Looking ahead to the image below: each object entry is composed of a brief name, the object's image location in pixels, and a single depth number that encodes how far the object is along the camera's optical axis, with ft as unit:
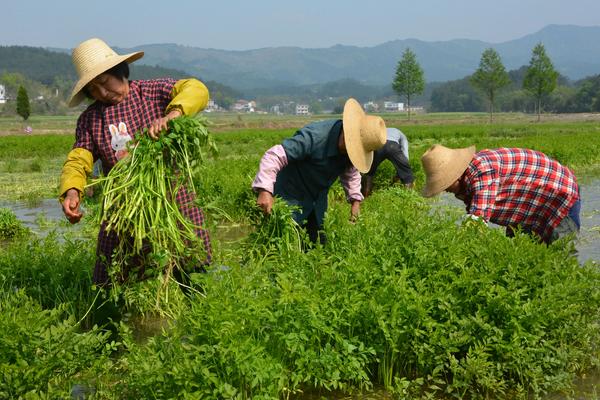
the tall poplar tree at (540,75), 209.36
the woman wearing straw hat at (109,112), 12.64
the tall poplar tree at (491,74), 229.04
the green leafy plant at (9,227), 26.22
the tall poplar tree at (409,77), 258.57
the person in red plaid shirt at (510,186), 14.17
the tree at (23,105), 220.68
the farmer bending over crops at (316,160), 14.05
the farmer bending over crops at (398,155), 29.78
